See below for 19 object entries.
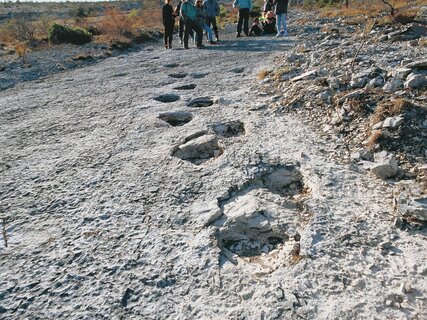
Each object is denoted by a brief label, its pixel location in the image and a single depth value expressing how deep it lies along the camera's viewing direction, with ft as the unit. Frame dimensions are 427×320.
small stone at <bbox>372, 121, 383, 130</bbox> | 11.11
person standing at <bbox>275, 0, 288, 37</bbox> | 31.99
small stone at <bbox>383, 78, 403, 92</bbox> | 13.03
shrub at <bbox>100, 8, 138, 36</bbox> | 52.29
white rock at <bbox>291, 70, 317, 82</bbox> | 16.74
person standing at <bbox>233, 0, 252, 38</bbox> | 36.40
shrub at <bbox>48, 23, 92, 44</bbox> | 46.34
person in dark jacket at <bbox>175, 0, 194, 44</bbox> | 35.07
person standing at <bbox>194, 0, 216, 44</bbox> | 33.43
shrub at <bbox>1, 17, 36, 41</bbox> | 48.98
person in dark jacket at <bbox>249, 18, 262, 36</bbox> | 39.29
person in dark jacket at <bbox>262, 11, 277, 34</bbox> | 39.19
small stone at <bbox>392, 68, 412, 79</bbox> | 13.64
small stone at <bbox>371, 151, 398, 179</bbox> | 9.25
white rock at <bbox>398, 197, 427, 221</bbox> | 7.44
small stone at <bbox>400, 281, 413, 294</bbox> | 5.93
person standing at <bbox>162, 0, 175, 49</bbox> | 32.58
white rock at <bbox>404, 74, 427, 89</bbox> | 12.67
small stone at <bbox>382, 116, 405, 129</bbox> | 10.81
